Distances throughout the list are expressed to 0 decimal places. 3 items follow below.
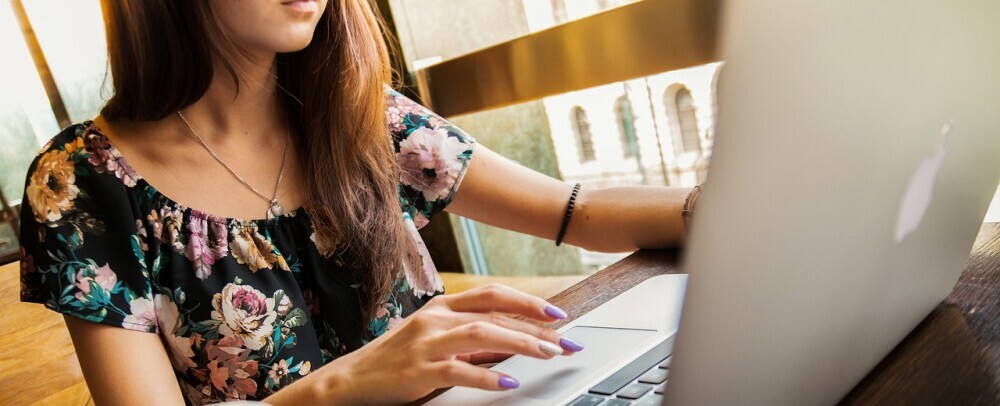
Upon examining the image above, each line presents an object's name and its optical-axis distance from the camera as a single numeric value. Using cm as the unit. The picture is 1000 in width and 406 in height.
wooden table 35
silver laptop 20
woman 78
